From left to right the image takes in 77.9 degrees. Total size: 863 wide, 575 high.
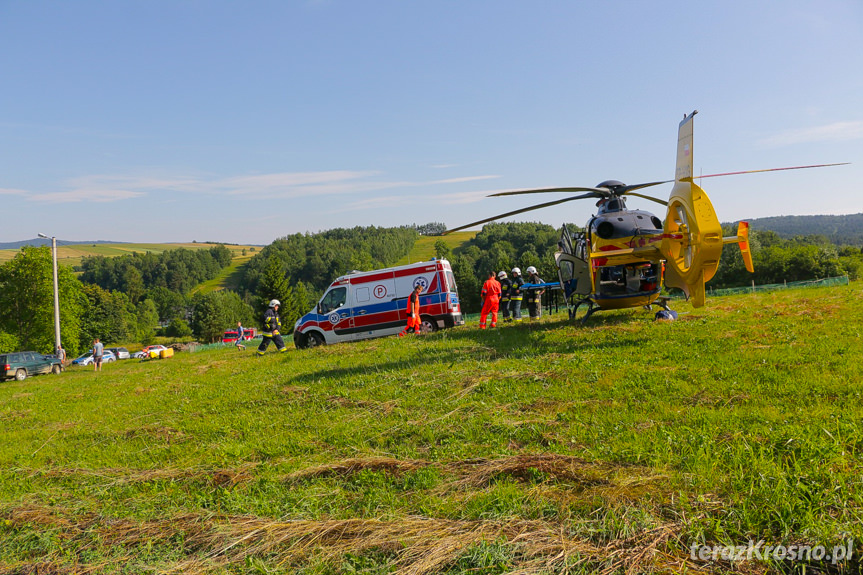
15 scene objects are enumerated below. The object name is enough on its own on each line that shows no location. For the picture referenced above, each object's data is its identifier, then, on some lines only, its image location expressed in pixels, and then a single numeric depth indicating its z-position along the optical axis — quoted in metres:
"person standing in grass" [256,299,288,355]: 18.38
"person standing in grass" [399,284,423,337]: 17.62
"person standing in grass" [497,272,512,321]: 18.67
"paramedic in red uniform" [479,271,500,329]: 16.48
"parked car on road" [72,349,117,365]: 53.48
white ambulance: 18.73
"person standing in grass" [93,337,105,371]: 26.33
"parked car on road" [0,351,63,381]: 27.28
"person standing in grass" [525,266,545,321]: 18.33
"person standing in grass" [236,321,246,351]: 28.01
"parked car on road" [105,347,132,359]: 61.72
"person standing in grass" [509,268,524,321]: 18.53
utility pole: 30.67
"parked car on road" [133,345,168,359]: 52.41
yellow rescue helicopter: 9.33
